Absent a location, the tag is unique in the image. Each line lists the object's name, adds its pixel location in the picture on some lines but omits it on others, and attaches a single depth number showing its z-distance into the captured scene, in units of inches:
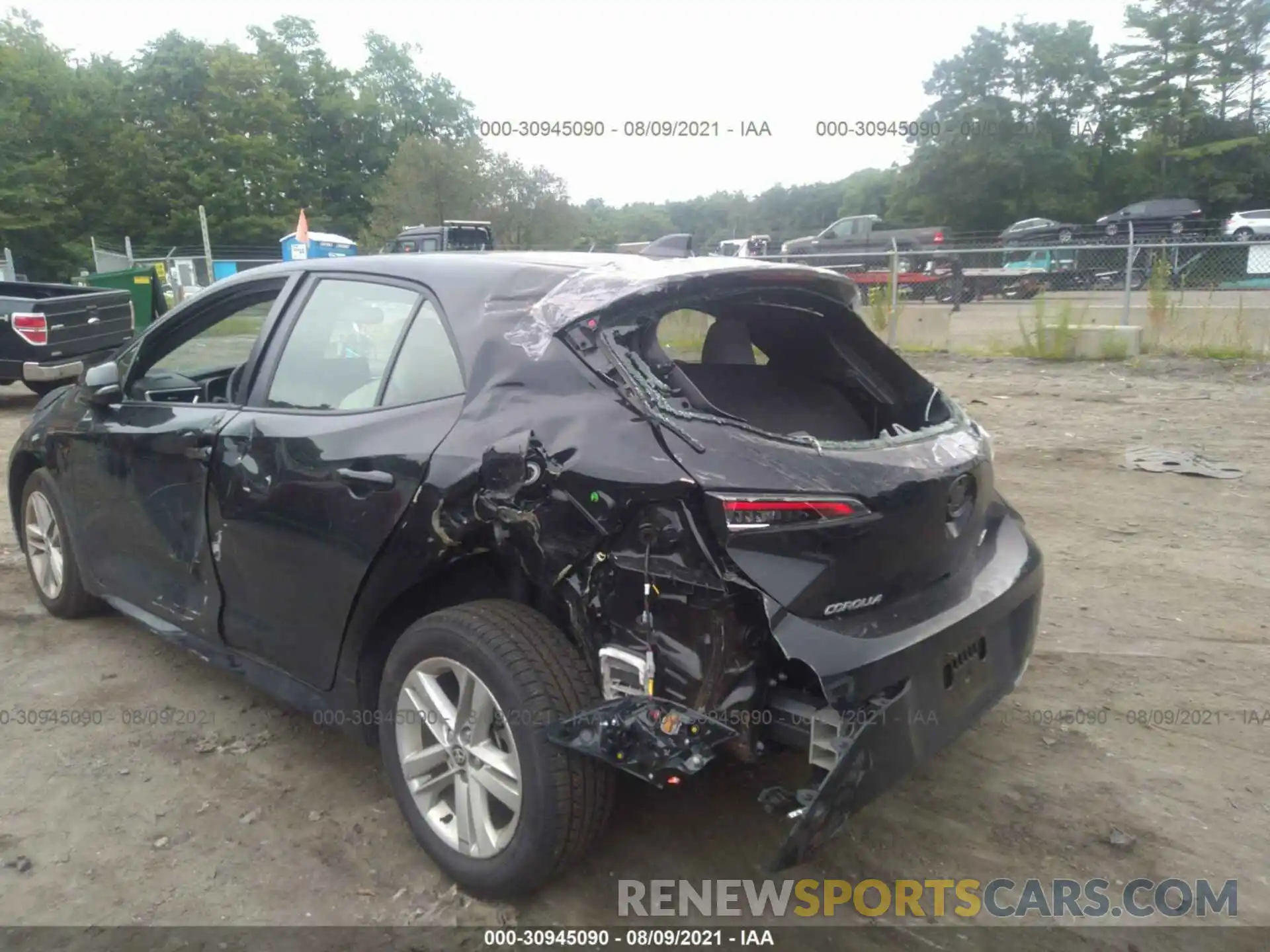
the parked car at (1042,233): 1179.3
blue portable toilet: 897.3
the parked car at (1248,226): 1119.0
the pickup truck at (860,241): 1076.5
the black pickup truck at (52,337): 403.2
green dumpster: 575.2
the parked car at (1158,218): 1196.5
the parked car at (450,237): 772.0
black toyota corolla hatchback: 89.4
